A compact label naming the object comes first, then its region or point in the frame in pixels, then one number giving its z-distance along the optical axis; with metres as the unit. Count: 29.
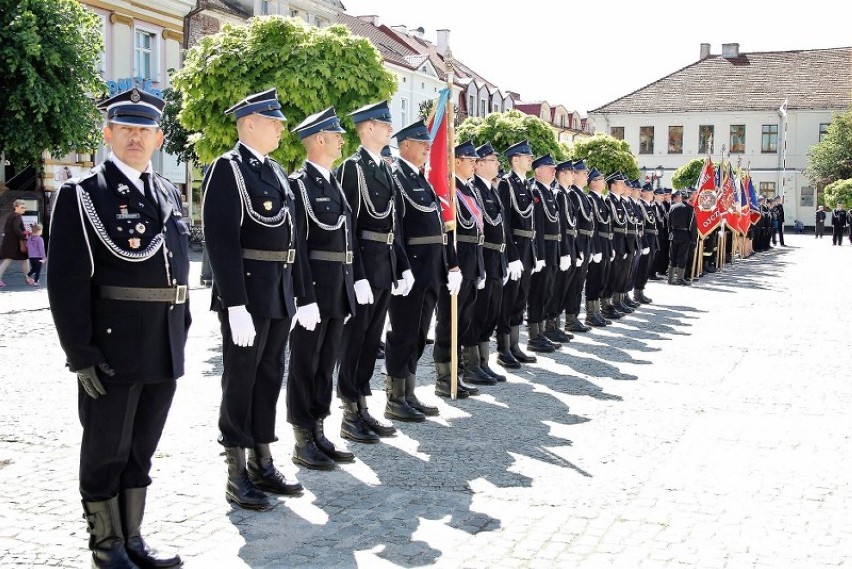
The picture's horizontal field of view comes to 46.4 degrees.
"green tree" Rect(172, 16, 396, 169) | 12.29
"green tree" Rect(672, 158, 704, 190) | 46.56
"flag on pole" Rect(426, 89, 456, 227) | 8.24
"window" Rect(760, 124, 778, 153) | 64.25
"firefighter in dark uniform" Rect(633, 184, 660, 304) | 16.95
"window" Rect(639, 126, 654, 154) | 66.62
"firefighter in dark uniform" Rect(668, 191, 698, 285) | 21.03
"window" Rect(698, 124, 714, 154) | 65.00
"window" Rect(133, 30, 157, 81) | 33.19
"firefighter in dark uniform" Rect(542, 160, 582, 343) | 11.57
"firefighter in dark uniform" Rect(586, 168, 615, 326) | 13.61
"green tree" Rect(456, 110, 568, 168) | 22.30
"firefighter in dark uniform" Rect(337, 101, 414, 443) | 6.82
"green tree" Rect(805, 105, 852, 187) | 57.91
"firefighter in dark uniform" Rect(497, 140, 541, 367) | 9.89
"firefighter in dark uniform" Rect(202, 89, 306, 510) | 5.16
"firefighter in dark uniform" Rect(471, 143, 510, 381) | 9.19
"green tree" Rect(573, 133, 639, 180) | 29.34
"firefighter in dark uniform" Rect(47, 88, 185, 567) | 4.14
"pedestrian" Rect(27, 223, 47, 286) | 19.36
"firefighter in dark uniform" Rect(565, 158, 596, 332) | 12.30
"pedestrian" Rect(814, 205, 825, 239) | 53.31
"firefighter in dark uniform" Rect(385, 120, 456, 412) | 7.45
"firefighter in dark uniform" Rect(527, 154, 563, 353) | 11.01
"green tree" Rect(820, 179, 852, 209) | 49.38
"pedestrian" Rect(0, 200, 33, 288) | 18.53
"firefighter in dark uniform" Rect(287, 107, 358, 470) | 6.05
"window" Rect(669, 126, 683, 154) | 65.88
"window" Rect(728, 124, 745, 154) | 64.50
